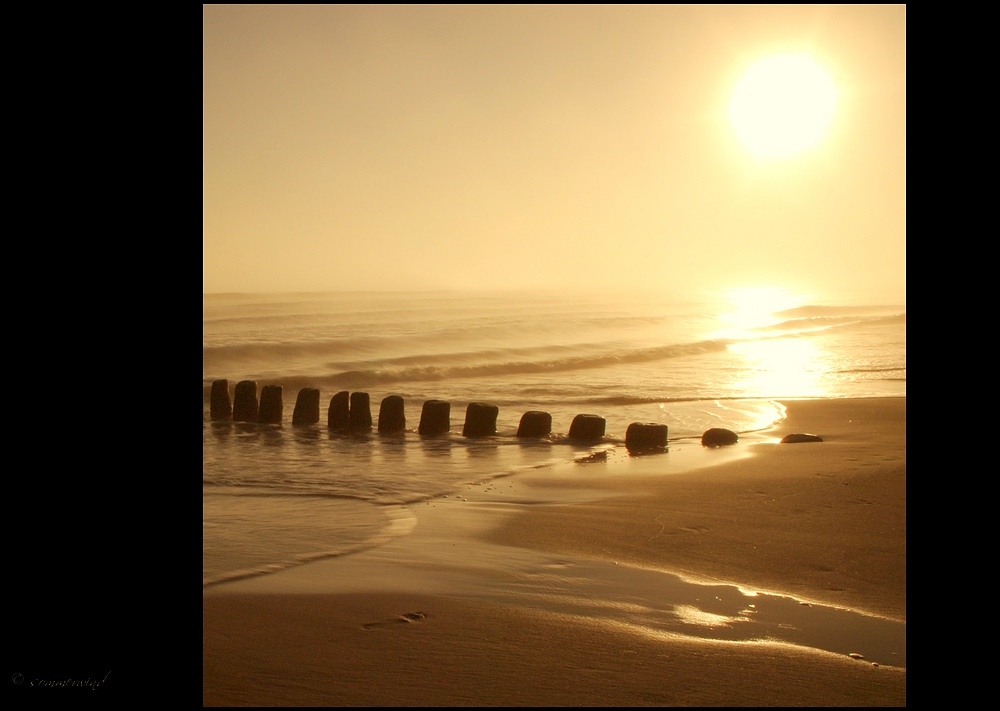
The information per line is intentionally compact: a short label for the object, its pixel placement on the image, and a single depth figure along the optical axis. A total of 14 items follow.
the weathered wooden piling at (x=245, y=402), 13.81
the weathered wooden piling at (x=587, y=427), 11.50
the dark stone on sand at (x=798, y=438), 10.46
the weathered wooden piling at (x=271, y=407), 13.51
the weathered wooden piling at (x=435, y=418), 12.03
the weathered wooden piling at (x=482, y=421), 11.77
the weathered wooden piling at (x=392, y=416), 12.35
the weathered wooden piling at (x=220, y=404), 14.02
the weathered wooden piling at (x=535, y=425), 11.66
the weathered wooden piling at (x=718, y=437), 10.93
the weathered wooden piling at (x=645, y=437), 10.55
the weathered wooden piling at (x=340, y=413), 12.84
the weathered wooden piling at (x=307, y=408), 13.26
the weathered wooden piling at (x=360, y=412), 12.77
